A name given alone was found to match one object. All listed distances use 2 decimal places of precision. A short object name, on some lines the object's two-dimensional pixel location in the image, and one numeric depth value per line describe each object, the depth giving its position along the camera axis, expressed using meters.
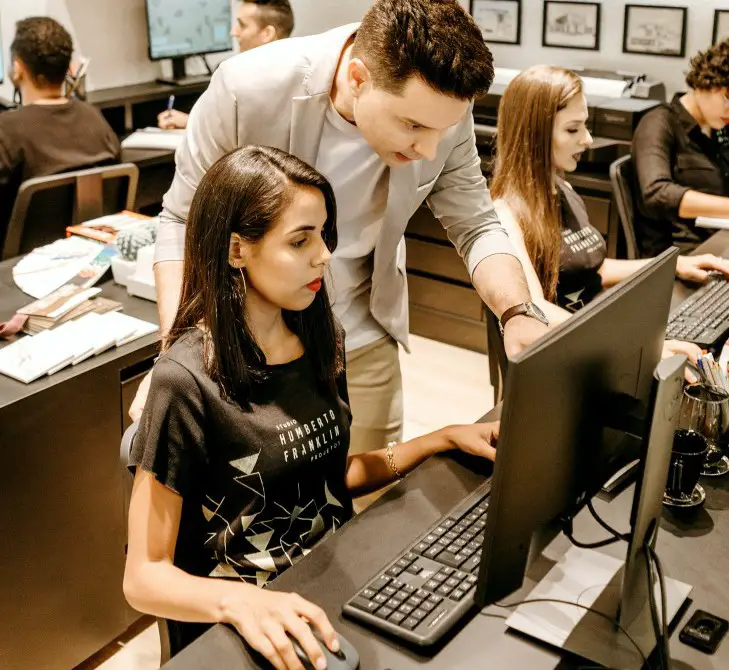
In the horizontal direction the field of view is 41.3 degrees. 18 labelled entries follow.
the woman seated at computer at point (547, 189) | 2.50
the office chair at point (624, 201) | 3.16
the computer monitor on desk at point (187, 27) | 4.82
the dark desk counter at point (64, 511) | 2.04
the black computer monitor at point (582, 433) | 1.02
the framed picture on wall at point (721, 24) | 3.95
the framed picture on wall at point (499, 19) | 4.48
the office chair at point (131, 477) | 1.40
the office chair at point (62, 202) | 3.03
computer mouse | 1.11
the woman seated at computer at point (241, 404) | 1.35
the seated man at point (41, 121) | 3.54
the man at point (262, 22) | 4.27
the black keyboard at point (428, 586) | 1.19
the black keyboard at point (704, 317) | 2.23
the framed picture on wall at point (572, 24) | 4.27
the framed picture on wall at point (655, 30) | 4.07
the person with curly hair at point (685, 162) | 3.26
